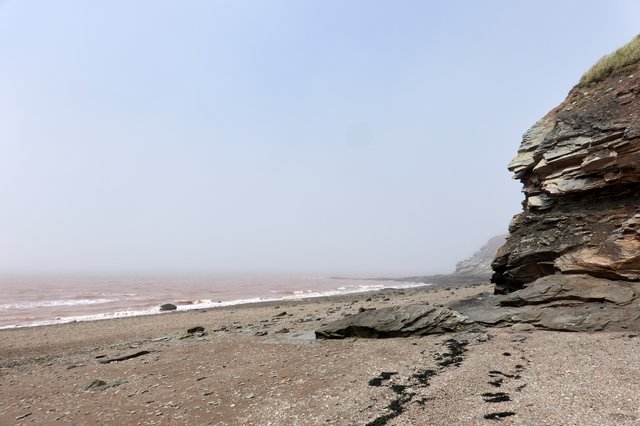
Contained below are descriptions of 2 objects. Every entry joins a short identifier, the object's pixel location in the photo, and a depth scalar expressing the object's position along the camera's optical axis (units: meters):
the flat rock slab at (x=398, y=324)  14.23
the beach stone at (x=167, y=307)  38.97
